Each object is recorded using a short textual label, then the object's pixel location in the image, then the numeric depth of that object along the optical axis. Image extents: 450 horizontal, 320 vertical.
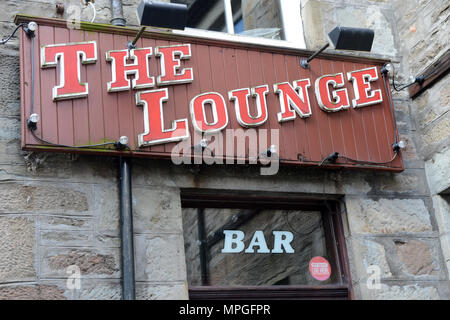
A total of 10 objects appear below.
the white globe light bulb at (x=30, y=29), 4.29
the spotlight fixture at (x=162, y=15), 4.25
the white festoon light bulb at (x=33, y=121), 4.06
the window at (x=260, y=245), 4.50
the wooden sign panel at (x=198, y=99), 4.23
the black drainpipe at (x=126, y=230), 4.02
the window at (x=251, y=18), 5.40
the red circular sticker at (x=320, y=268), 4.71
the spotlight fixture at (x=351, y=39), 4.75
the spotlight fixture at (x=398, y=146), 4.94
